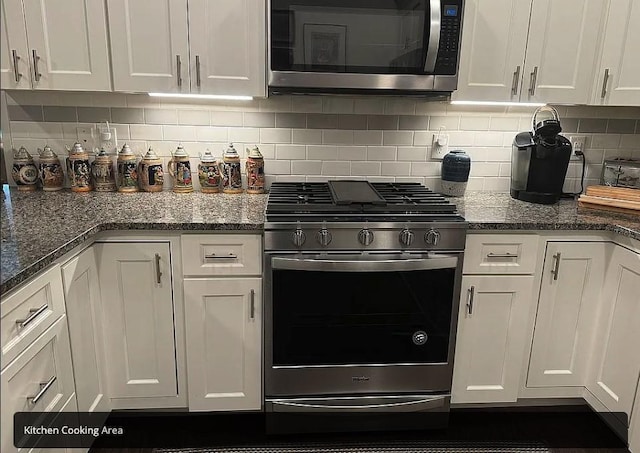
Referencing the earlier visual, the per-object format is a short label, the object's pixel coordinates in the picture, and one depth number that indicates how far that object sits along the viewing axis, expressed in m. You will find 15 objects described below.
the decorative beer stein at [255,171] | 2.25
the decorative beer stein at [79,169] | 2.17
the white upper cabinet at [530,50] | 1.98
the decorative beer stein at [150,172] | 2.21
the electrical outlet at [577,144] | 2.41
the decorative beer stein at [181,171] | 2.22
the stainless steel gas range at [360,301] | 1.76
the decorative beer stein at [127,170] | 2.20
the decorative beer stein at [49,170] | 2.16
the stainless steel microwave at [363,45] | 1.82
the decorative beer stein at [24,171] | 2.15
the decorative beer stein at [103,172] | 2.19
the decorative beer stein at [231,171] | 2.25
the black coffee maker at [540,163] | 2.08
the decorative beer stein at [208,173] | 2.23
